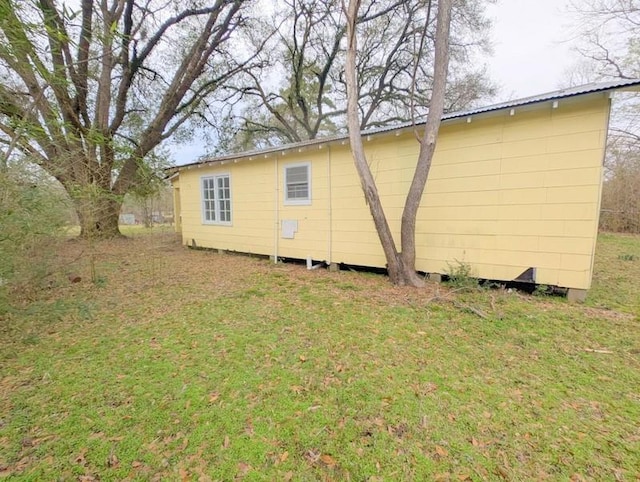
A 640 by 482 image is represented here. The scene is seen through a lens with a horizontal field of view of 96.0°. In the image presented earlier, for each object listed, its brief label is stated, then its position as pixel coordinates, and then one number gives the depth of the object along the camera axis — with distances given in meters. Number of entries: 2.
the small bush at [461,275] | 4.33
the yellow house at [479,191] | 3.72
